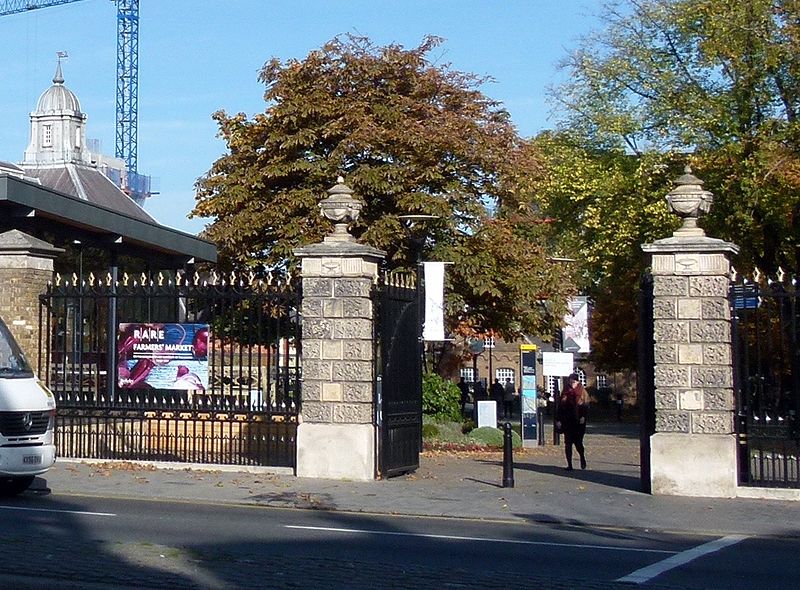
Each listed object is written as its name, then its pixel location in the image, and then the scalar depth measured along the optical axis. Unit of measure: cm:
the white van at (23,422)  1442
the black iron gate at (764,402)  1585
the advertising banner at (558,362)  3009
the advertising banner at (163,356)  1905
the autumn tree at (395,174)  2972
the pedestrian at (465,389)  5196
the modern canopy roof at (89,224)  2314
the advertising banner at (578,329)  3119
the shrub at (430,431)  2789
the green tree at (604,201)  3147
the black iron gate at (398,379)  1814
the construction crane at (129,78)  11438
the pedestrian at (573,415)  2030
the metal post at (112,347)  1962
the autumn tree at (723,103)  2870
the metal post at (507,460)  1728
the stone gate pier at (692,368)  1633
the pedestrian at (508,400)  5175
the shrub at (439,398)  3036
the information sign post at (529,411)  2988
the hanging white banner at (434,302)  2236
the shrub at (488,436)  2825
